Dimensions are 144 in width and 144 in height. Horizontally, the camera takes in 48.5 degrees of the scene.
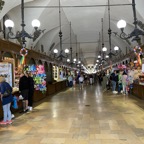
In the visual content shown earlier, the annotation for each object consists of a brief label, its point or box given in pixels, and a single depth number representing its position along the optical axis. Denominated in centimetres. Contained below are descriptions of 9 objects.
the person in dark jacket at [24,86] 558
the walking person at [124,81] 927
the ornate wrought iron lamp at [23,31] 531
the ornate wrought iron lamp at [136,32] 507
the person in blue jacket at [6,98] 429
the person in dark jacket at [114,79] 1019
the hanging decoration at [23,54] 790
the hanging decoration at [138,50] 985
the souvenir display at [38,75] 716
